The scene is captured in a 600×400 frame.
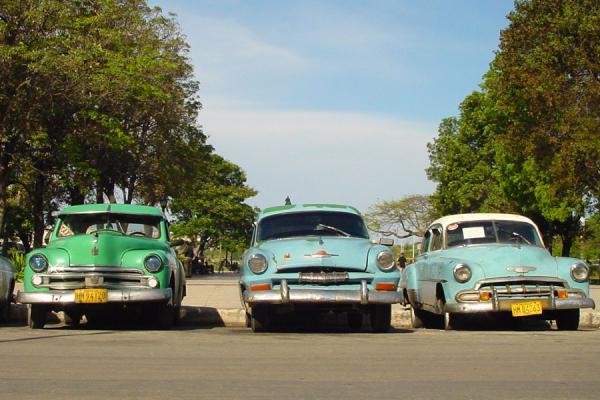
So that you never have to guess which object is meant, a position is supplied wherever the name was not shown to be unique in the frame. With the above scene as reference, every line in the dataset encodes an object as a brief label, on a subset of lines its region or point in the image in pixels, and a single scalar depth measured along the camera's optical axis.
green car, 13.13
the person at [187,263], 33.97
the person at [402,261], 50.15
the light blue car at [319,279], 12.56
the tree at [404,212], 106.50
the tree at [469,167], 66.50
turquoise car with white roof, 13.35
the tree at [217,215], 90.75
